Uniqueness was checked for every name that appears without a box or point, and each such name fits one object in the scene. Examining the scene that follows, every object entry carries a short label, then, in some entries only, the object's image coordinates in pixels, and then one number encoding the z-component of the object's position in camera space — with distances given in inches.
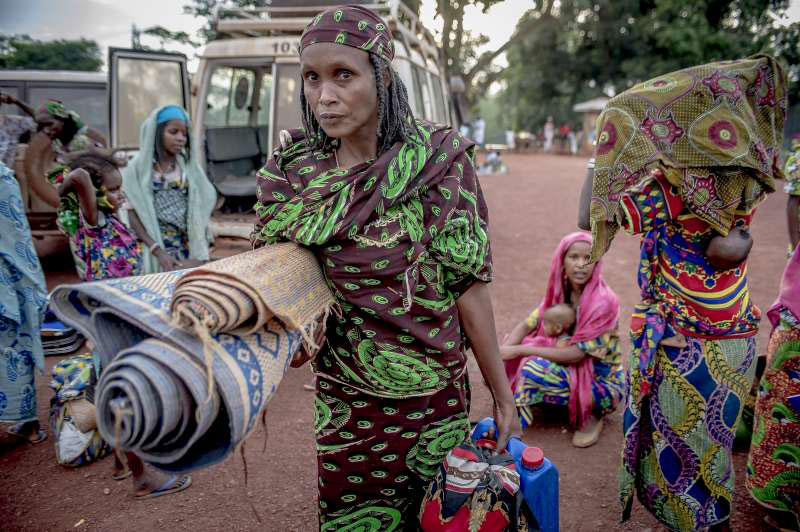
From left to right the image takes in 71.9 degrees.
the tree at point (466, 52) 753.0
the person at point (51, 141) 202.2
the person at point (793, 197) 115.9
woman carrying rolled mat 51.0
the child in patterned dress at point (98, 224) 137.8
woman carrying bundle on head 77.1
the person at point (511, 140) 1208.2
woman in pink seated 128.9
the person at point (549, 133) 1096.8
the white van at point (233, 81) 218.7
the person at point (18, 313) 115.7
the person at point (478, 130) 874.1
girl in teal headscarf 141.8
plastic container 58.4
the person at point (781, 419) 91.5
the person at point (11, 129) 239.3
